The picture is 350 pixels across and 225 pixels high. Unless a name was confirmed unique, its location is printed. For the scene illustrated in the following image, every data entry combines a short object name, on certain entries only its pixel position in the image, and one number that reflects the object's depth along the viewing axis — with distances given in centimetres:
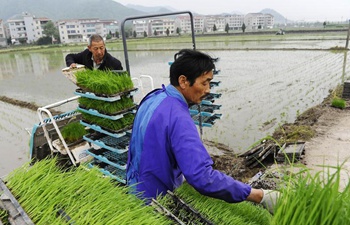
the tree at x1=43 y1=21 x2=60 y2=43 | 7139
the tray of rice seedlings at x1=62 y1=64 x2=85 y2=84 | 393
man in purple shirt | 159
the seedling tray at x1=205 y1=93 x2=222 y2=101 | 453
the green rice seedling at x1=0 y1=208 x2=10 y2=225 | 115
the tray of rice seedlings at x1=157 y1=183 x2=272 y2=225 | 151
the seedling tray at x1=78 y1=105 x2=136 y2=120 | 343
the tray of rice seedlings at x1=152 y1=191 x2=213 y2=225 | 142
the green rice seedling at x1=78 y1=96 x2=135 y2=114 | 350
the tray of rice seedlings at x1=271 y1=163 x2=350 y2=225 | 114
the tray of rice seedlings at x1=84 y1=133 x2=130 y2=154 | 360
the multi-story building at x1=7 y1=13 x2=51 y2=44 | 8509
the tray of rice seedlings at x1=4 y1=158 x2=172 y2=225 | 119
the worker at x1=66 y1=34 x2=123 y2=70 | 444
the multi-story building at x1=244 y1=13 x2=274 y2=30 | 14416
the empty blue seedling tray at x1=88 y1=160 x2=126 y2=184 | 371
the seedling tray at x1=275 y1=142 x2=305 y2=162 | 516
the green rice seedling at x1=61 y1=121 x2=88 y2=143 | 437
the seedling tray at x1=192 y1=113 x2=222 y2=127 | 449
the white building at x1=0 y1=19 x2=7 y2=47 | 8362
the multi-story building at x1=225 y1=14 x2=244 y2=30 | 14700
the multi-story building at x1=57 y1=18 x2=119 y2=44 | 8606
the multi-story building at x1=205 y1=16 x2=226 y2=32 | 13709
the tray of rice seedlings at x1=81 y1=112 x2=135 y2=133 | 359
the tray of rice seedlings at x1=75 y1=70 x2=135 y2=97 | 341
